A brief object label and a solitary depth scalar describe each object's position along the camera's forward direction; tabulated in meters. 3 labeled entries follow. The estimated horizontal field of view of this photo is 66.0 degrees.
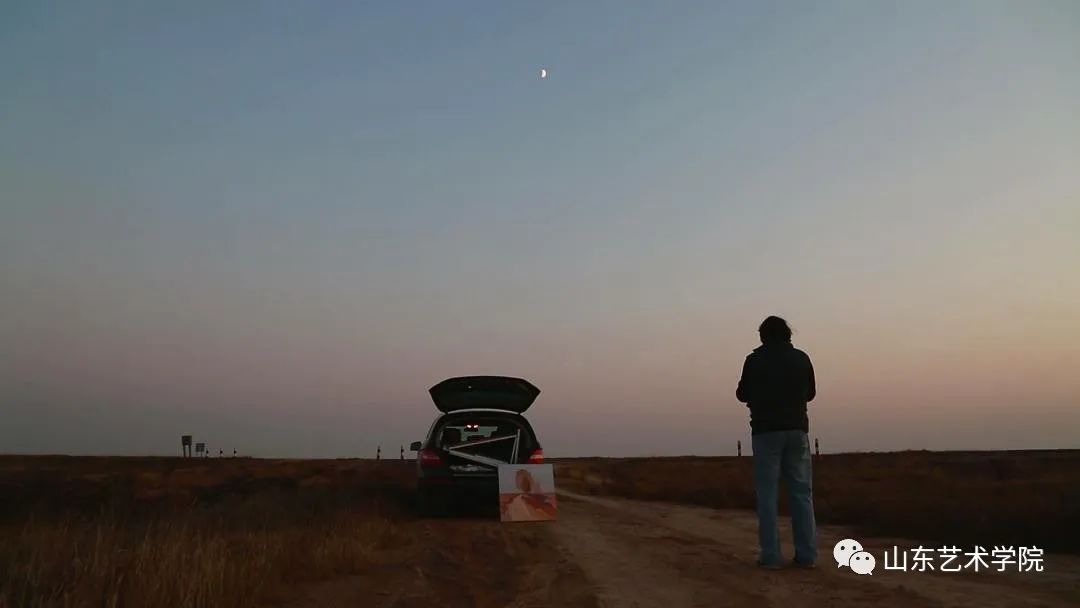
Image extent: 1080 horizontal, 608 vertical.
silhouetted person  7.89
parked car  13.88
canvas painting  13.30
